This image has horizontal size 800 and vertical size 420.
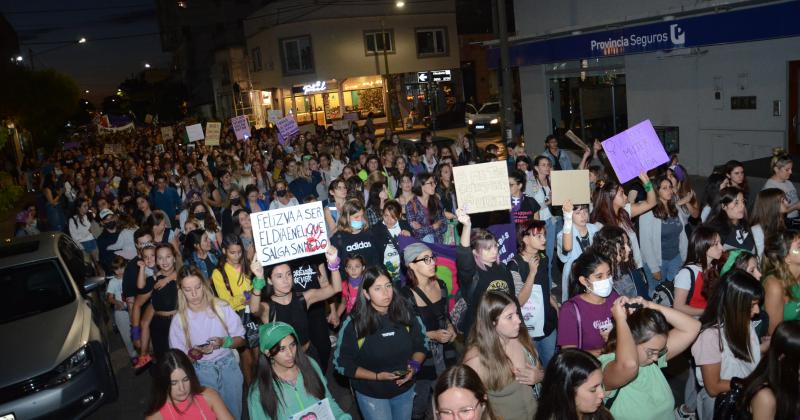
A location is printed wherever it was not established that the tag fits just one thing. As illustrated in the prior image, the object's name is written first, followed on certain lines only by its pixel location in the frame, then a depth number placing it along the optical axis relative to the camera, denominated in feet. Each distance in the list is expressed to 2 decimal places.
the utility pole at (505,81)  54.90
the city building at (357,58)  140.15
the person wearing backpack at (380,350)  15.84
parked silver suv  20.43
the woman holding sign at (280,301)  18.17
